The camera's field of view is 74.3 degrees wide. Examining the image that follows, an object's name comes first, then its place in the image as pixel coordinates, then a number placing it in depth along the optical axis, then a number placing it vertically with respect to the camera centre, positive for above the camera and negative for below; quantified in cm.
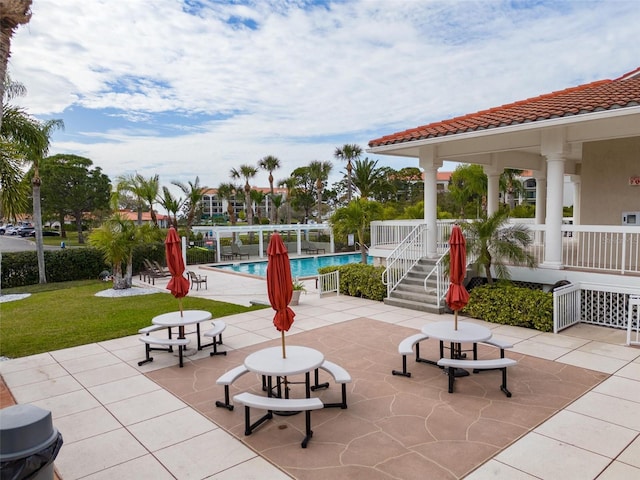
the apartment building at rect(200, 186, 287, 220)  10682 +282
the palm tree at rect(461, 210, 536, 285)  998 -70
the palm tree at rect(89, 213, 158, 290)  1579 -77
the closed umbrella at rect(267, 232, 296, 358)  522 -81
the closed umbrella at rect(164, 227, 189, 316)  775 -85
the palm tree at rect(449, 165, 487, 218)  2812 +214
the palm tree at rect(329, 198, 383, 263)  1781 -1
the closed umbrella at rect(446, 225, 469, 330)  664 -93
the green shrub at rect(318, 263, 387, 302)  1284 -207
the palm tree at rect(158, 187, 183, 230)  2914 +114
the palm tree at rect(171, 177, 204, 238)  3061 +190
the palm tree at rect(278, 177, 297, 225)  5200 +399
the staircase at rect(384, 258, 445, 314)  1136 -220
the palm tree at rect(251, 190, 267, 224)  4957 +252
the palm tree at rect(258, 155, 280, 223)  4819 +614
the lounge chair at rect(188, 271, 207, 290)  1804 -268
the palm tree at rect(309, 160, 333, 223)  4697 +513
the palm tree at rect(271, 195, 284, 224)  4596 +187
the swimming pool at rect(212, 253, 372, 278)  2683 -330
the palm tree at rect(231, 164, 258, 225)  4766 +498
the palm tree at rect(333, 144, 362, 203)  4381 +650
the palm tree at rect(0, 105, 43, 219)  1219 +198
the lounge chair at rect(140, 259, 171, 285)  2042 -267
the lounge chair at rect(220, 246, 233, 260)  3010 -259
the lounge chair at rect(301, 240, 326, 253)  3412 -252
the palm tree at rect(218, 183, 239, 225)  5306 +329
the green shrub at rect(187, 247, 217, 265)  2809 -253
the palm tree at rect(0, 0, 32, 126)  534 +265
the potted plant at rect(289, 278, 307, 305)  1258 -232
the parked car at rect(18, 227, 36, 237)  5848 -153
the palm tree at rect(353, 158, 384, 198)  3306 +321
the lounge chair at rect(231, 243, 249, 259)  3104 -250
